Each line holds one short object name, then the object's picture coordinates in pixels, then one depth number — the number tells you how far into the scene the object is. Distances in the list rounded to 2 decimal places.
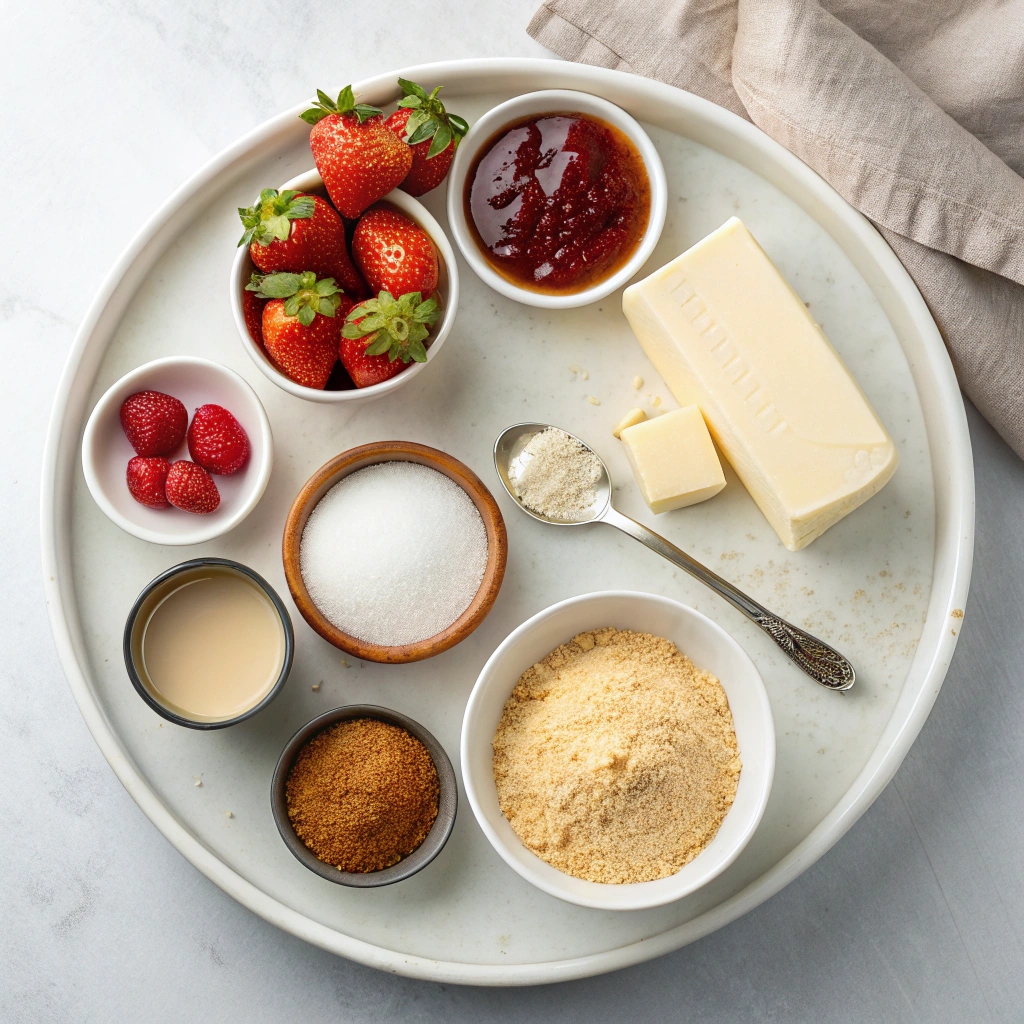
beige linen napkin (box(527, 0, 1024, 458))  0.58
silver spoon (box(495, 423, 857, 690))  0.58
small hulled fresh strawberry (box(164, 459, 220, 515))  0.56
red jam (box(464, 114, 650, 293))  0.58
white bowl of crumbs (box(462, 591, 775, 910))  0.54
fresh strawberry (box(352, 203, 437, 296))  0.56
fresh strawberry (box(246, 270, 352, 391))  0.55
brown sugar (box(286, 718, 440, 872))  0.56
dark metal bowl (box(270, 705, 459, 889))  0.55
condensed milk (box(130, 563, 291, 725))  0.57
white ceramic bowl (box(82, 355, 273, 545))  0.56
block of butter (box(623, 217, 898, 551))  0.57
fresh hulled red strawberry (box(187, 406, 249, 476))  0.57
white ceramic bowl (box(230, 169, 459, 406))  0.56
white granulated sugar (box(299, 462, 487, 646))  0.57
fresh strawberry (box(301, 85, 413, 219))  0.55
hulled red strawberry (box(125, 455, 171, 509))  0.56
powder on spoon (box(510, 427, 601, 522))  0.59
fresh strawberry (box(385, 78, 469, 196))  0.55
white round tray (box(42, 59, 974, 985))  0.58
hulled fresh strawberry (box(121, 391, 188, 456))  0.56
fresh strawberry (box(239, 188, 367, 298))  0.55
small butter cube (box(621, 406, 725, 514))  0.57
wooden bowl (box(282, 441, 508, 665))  0.56
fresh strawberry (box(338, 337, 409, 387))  0.56
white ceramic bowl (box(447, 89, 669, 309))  0.58
